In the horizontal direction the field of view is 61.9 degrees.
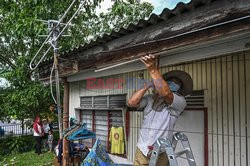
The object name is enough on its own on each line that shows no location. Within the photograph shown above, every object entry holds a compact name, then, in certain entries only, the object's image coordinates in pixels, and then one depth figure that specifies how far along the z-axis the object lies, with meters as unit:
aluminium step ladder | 2.08
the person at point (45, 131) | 9.39
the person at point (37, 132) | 8.66
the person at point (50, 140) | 8.84
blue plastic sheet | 3.73
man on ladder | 2.48
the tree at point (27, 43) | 6.20
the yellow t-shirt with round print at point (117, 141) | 5.38
